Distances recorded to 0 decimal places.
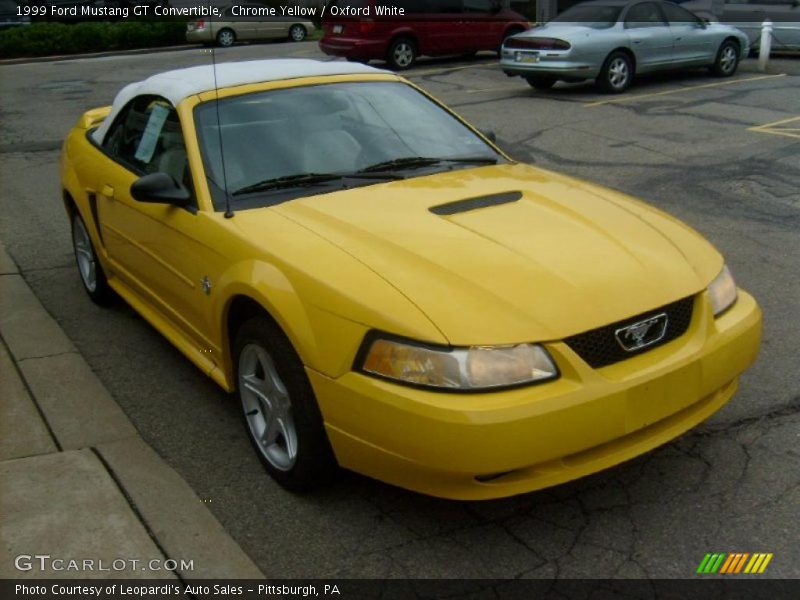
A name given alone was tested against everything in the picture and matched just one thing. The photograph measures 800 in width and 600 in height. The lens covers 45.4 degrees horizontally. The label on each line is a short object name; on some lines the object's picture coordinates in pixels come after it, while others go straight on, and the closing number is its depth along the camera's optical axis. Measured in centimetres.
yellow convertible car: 314
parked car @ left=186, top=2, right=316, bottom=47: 2852
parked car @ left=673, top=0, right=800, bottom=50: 1777
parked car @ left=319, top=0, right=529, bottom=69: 1886
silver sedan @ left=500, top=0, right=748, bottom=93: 1439
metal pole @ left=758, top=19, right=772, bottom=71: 1661
